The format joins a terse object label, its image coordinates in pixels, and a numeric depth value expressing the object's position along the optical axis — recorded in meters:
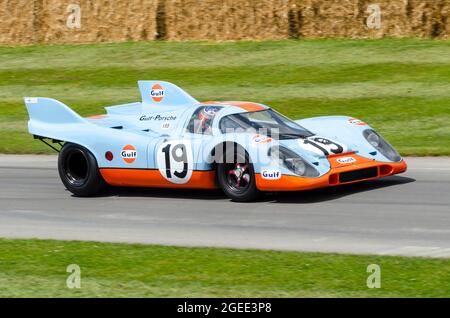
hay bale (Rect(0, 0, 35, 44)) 25.97
